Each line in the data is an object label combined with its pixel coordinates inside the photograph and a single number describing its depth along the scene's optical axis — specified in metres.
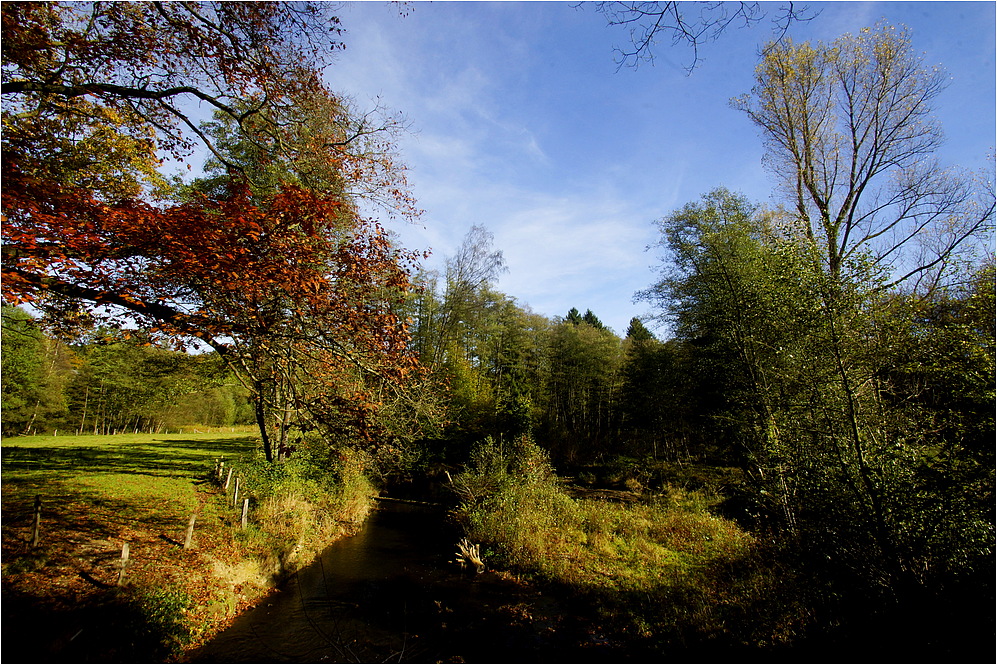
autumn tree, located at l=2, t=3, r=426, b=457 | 3.92
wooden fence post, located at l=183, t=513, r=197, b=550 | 8.49
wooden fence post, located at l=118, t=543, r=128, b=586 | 6.81
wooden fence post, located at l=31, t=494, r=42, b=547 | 7.25
